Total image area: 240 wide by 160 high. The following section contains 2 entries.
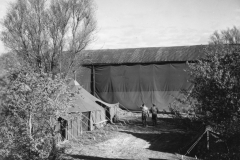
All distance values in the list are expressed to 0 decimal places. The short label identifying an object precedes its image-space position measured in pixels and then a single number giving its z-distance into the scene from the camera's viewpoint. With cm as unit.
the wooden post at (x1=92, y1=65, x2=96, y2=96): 2989
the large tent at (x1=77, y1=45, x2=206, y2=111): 2822
